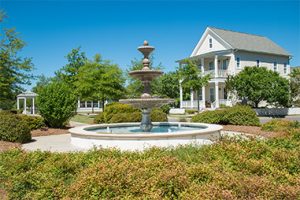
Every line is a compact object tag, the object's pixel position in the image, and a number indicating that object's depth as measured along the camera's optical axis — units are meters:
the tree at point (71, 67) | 58.51
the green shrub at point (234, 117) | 18.91
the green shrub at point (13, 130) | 13.81
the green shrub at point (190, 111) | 39.38
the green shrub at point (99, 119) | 21.12
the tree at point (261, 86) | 33.56
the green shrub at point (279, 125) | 16.27
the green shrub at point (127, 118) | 19.02
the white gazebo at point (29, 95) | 46.78
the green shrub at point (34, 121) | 18.83
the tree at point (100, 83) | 35.78
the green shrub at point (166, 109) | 39.66
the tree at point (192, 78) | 36.91
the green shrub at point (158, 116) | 19.64
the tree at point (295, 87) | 36.31
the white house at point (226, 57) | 41.06
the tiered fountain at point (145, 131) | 10.65
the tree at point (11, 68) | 24.77
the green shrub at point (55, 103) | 19.89
